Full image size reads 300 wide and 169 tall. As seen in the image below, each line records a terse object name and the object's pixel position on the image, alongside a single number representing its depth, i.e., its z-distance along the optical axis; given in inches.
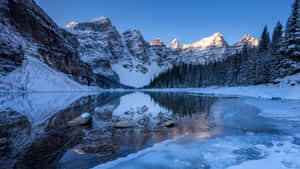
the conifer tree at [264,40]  1708.9
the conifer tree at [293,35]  975.4
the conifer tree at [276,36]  1266.5
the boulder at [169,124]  270.1
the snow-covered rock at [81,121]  267.1
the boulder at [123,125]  262.1
